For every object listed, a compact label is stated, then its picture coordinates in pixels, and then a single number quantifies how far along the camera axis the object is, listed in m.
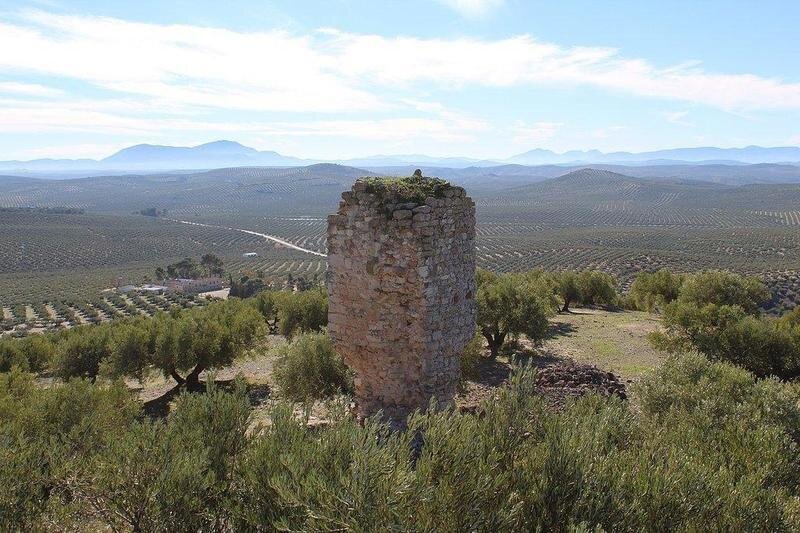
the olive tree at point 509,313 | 21.95
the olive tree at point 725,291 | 26.97
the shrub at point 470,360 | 15.19
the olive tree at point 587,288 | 35.68
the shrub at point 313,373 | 15.18
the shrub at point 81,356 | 21.75
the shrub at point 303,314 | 26.81
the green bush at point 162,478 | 5.21
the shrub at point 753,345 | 18.50
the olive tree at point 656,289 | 33.88
